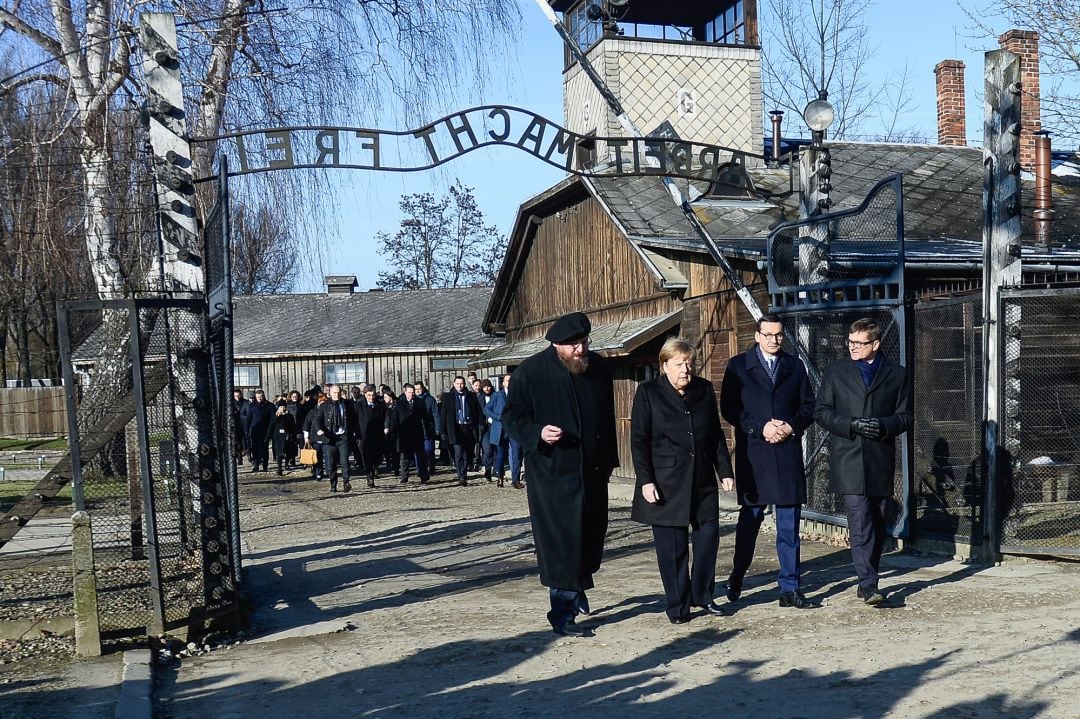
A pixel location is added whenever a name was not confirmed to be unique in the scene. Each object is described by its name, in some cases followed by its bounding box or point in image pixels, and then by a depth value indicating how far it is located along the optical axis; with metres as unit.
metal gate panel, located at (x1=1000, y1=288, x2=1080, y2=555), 9.52
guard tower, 22.10
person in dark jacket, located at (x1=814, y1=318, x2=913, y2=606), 7.86
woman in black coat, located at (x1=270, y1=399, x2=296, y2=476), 25.53
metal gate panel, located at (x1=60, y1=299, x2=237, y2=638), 7.39
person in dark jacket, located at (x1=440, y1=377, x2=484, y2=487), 21.25
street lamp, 11.30
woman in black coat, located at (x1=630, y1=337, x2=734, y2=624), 7.59
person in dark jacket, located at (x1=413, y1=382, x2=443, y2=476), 22.55
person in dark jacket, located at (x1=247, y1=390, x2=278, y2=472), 26.27
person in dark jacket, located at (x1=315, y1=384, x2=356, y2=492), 20.80
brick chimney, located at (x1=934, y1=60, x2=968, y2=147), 24.22
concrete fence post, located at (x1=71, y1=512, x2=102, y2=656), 7.21
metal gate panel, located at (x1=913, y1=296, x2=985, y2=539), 10.14
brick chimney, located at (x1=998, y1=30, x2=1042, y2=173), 21.55
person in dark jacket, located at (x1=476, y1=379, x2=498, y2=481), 20.91
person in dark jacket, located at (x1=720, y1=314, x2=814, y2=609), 7.89
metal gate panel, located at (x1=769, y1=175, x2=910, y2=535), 10.08
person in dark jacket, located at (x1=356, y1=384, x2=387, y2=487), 21.91
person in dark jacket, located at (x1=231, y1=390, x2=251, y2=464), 27.41
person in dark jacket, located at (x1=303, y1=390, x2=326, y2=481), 21.61
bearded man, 7.38
